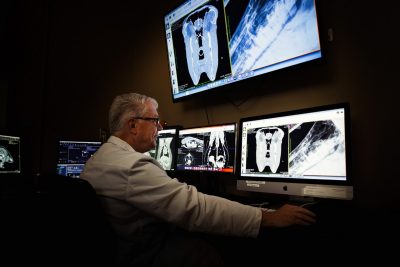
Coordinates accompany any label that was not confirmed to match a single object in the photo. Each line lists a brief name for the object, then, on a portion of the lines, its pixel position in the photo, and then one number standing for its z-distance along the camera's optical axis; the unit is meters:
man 0.99
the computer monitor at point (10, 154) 2.61
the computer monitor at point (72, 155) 2.66
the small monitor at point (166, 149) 2.22
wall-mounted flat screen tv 1.55
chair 0.73
